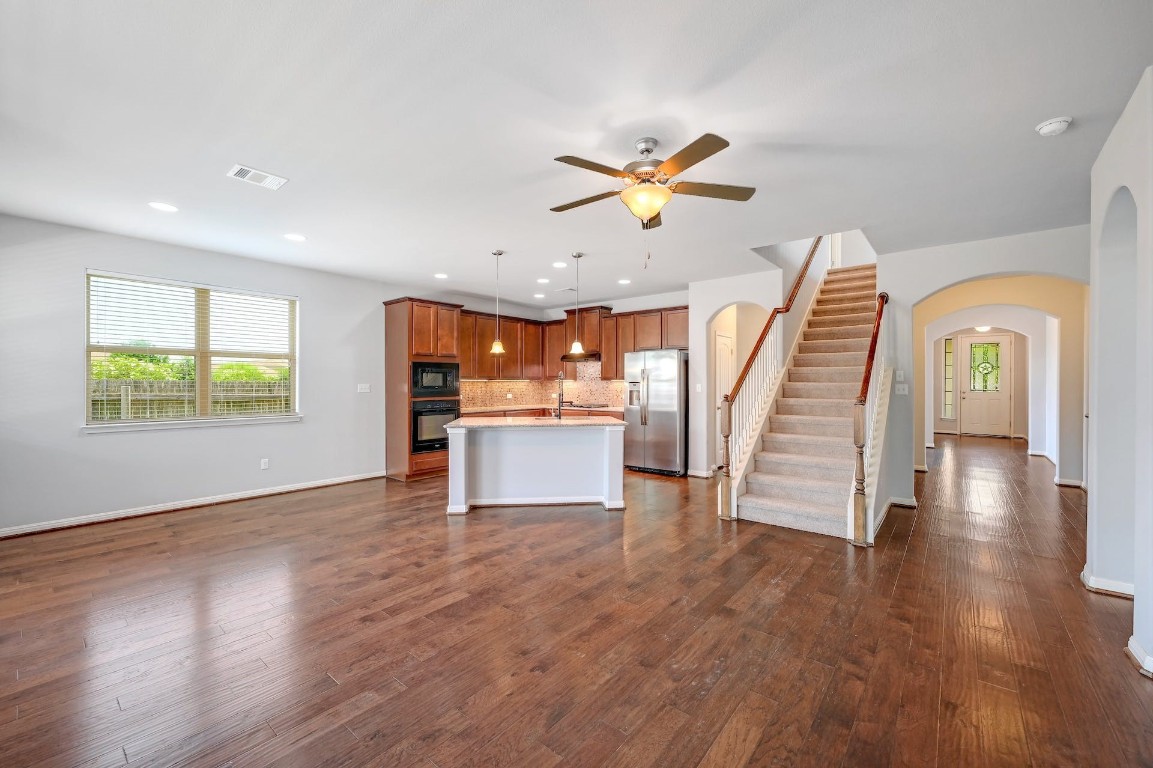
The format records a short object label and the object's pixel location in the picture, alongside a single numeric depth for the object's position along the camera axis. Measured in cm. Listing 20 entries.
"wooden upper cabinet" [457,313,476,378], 742
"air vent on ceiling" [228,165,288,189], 320
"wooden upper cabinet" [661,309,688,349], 705
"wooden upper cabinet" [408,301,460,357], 643
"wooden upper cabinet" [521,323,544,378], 854
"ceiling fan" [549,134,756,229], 242
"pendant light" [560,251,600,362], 588
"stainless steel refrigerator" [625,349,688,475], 677
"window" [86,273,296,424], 462
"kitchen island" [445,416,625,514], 498
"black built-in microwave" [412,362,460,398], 648
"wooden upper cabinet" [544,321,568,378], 858
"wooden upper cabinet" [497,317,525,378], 812
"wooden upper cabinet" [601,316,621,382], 772
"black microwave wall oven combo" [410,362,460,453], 646
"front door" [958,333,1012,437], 1091
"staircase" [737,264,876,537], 431
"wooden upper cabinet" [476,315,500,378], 772
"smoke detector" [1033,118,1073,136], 257
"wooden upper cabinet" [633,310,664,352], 730
